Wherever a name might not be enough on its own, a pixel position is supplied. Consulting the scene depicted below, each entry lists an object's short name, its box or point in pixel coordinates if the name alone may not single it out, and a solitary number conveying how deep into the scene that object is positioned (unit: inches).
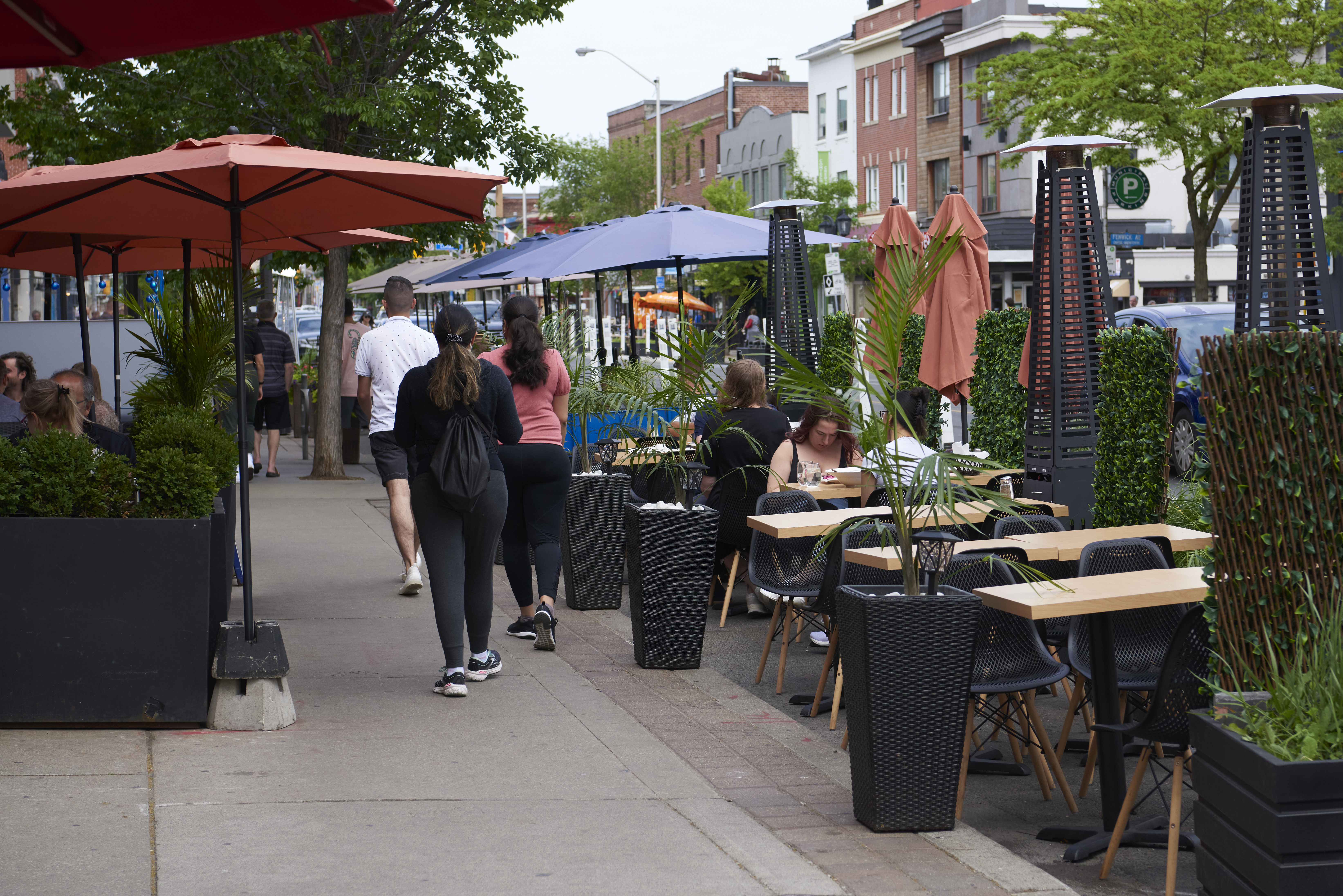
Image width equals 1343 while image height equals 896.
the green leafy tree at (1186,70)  1193.4
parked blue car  687.1
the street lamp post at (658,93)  2218.3
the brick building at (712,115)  3292.3
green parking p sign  1386.6
